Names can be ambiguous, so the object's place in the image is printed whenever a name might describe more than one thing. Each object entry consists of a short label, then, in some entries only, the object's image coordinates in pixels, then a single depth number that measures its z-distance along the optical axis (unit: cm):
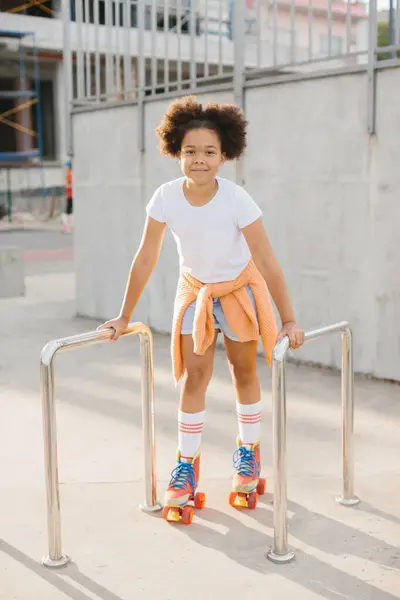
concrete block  940
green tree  544
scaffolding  2552
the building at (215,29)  589
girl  321
